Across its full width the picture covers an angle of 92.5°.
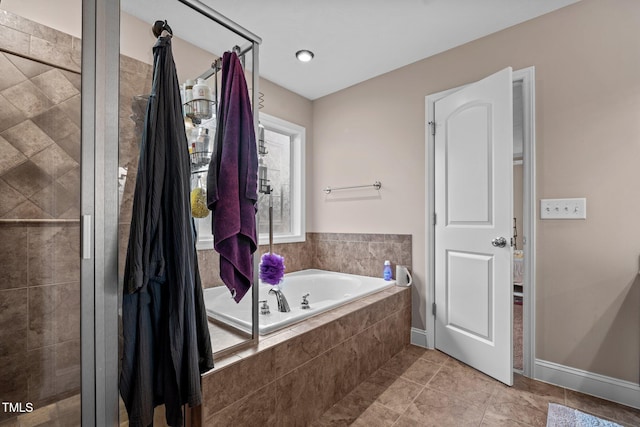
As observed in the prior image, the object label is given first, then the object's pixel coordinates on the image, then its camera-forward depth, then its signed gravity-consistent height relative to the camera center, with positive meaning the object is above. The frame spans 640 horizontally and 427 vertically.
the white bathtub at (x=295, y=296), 1.42 -0.58
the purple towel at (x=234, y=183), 1.25 +0.14
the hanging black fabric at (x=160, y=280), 1.04 -0.23
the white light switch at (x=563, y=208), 1.86 +0.04
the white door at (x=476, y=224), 1.94 -0.07
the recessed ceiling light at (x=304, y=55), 2.45 +1.30
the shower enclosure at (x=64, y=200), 0.90 +0.05
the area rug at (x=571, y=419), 1.55 -1.07
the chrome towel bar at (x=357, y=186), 2.84 +0.28
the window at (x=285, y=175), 3.06 +0.42
